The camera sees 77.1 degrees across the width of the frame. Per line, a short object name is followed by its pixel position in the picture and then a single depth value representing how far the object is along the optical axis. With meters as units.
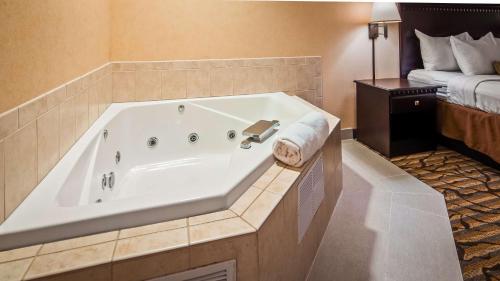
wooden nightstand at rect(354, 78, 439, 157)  2.71
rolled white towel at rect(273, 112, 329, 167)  1.27
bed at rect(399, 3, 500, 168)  2.43
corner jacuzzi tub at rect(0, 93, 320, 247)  0.87
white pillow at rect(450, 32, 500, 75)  2.89
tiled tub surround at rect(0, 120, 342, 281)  0.73
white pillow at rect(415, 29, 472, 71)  3.10
